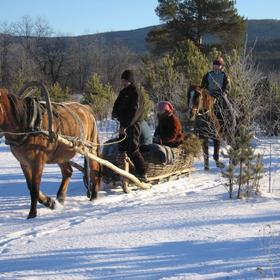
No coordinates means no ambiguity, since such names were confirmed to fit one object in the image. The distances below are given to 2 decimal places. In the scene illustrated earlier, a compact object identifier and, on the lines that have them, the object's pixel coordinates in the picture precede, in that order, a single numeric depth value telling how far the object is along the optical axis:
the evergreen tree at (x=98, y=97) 20.02
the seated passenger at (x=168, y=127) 9.12
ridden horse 10.09
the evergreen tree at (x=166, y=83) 16.78
